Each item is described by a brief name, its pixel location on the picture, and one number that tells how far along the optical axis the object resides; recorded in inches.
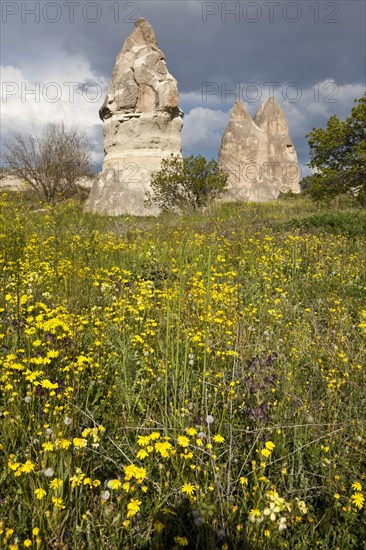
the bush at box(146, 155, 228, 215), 623.5
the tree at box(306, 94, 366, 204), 544.7
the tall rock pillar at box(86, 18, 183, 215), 736.3
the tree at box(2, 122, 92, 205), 987.3
